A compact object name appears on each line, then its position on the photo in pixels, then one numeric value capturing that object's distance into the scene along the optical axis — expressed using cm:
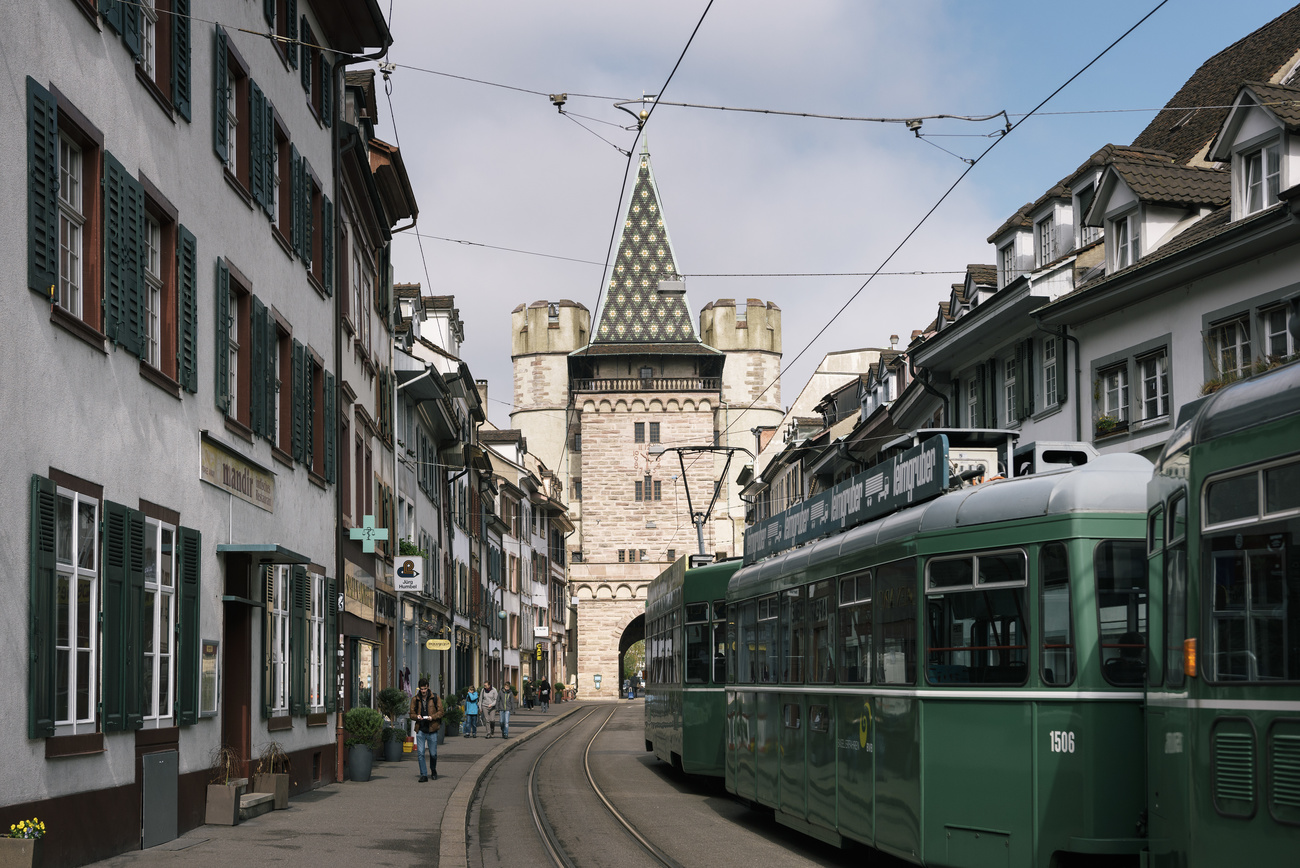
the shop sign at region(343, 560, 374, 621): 2542
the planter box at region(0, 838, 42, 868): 978
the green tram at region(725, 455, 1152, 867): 952
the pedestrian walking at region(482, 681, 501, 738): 3944
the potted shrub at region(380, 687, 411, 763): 2808
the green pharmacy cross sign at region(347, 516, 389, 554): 2492
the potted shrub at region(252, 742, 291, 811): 1727
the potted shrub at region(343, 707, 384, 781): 2266
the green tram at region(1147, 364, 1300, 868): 680
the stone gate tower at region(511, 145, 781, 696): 9869
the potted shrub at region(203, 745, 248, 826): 1534
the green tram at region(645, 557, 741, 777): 1989
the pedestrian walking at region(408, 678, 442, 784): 2270
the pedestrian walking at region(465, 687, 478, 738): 4059
